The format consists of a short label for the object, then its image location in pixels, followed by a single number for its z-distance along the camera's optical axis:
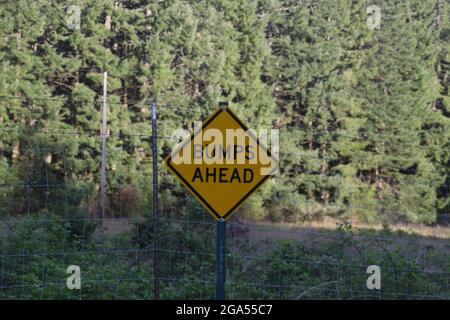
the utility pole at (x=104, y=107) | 25.35
